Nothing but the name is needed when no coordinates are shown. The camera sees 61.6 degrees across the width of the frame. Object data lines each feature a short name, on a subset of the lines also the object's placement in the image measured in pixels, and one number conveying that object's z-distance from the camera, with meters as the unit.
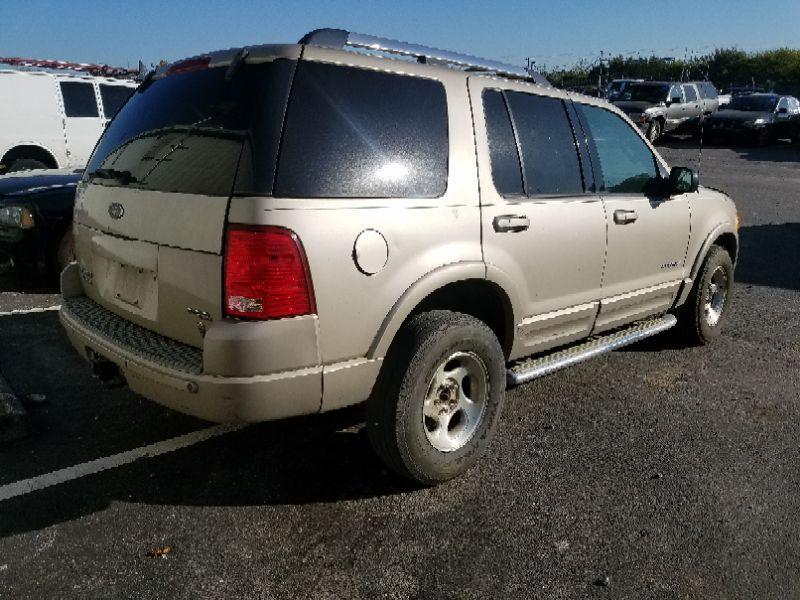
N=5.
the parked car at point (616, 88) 22.89
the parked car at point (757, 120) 23.20
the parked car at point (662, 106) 21.08
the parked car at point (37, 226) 5.81
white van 10.33
